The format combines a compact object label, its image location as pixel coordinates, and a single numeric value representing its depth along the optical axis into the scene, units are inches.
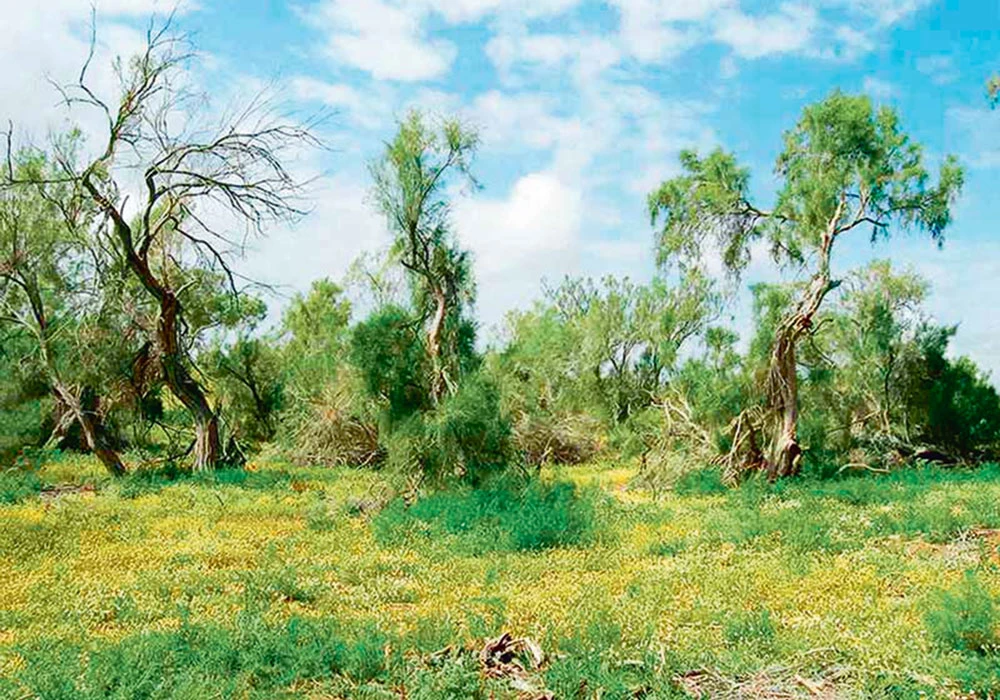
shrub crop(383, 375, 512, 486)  683.4
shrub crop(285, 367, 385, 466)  1184.2
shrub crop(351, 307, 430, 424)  705.0
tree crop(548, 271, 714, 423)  1566.2
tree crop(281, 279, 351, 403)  1217.4
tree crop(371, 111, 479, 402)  716.0
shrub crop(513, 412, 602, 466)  1284.4
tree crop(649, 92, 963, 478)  926.4
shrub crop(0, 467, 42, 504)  735.7
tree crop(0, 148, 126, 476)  892.0
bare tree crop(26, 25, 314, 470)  828.0
